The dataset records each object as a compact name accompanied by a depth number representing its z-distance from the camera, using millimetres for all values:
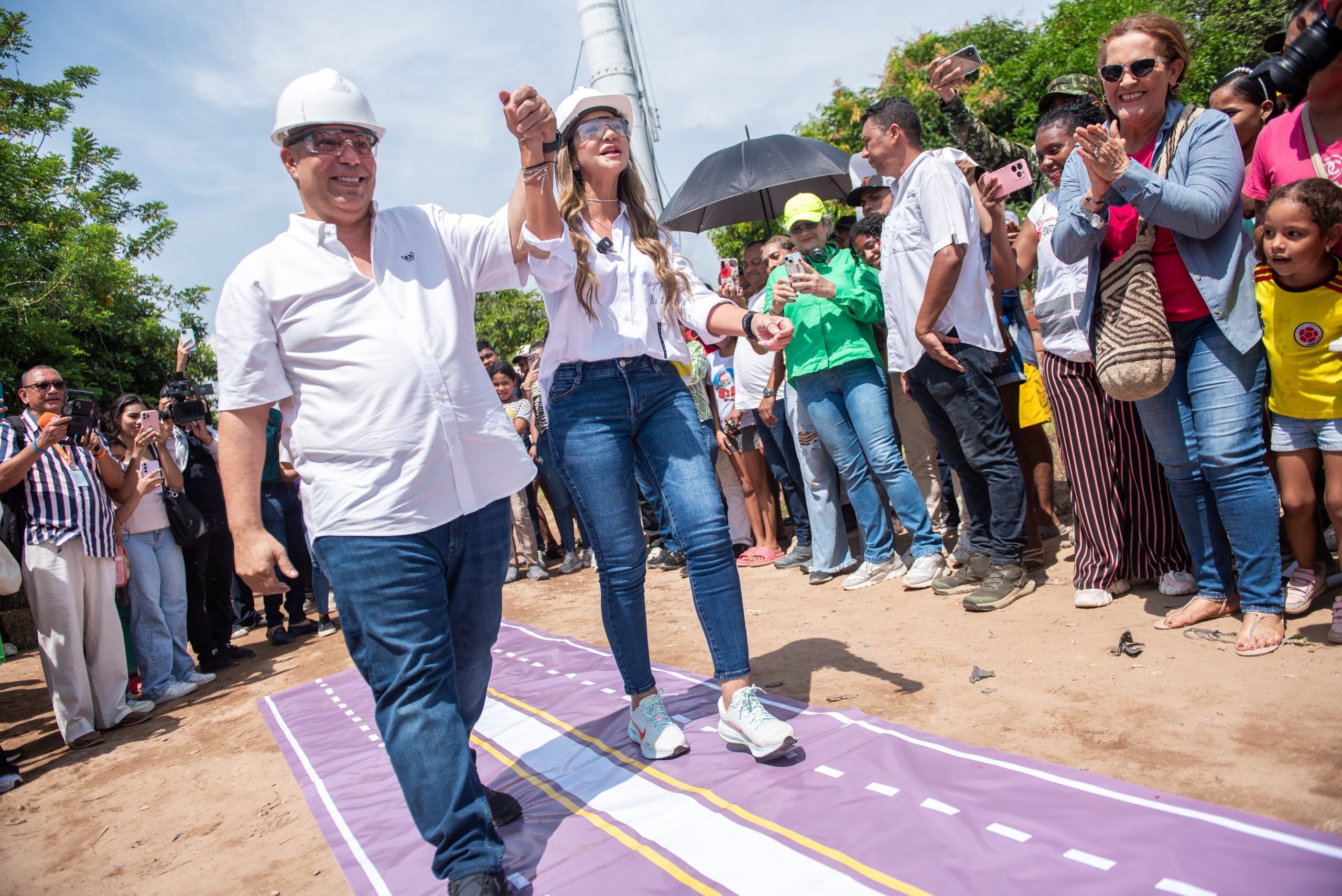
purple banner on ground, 1879
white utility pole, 10781
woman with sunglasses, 2896
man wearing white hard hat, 2148
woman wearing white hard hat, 2848
